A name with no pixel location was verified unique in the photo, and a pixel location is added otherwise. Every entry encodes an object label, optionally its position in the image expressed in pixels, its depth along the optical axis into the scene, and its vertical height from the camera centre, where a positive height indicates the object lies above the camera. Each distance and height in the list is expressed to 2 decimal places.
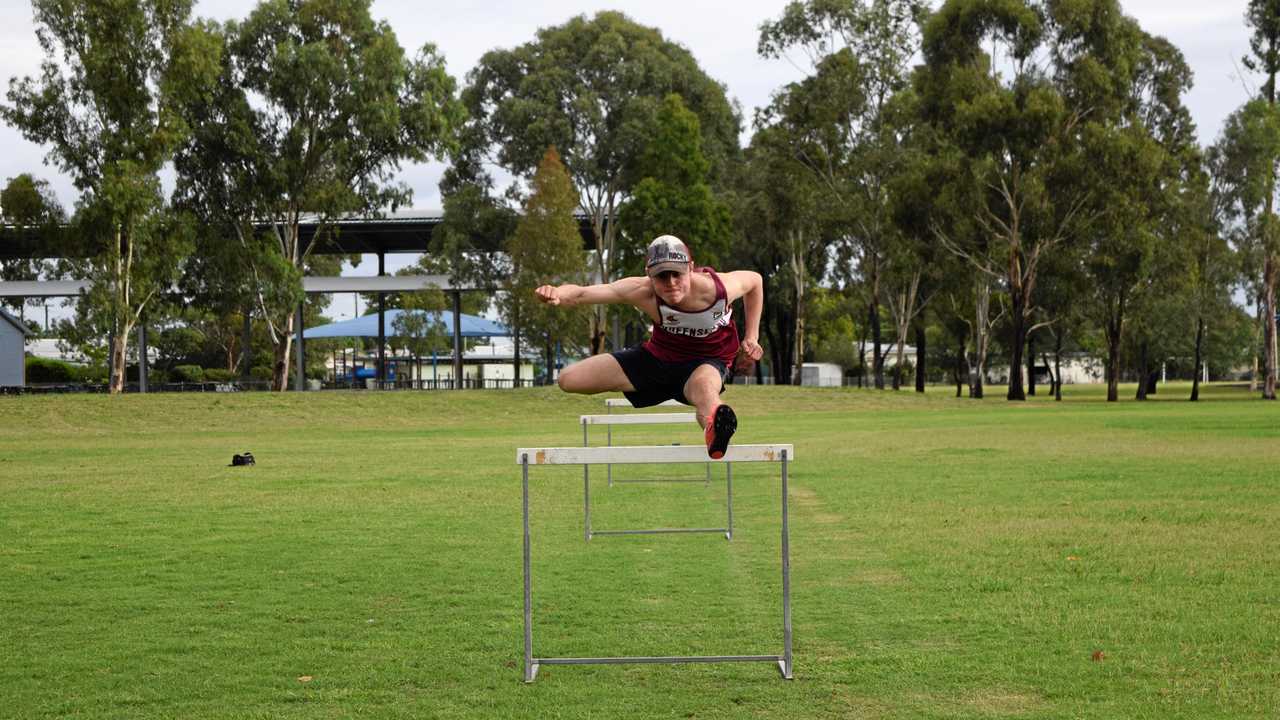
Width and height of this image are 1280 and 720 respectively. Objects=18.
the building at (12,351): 62.62 +1.04
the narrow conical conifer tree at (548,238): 55.00 +6.06
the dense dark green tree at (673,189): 61.06 +9.21
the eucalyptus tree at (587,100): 62.75 +14.14
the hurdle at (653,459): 6.42 -0.46
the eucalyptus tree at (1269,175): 63.72 +10.73
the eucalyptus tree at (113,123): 45.12 +9.36
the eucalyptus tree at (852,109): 61.97 +13.45
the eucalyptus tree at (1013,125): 53.50 +10.87
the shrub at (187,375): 74.38 -0.15
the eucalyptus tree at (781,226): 62.62 +7.77
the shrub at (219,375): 72.06 -0.15
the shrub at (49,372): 70.88 +0.00
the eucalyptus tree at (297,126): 51.00 +10.45
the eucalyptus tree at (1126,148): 53.75 +10.32
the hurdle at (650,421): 11.49 -0.46
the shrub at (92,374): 71.96 -0.11
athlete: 8.32 +0.28
